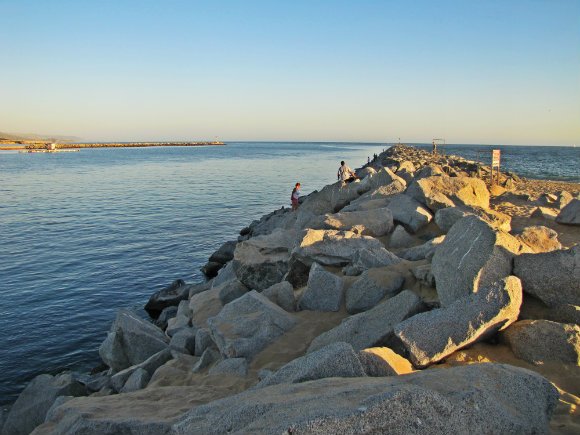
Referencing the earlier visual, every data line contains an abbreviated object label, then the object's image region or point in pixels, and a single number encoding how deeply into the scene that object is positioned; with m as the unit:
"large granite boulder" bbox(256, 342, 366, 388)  4.59
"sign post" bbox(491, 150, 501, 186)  19.31
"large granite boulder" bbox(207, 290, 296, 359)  7.38
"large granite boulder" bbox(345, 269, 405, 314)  7.58
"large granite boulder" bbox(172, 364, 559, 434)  3.18
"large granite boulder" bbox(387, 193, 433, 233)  11.71
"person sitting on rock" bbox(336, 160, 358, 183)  20.42
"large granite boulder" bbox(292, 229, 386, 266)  9.83
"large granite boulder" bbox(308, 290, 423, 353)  6.09
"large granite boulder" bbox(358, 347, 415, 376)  4.84
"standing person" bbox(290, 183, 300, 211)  20.31
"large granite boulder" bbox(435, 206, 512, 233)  10.52
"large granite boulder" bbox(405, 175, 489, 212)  12.31
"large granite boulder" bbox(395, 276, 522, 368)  5.34
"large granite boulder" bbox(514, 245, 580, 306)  5.85
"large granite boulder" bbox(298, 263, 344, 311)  8.14
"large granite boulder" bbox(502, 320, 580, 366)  5.34
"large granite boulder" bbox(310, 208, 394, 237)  11.30
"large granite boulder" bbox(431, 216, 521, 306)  6.05
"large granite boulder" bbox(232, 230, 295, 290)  10.91
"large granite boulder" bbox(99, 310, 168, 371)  9.70
